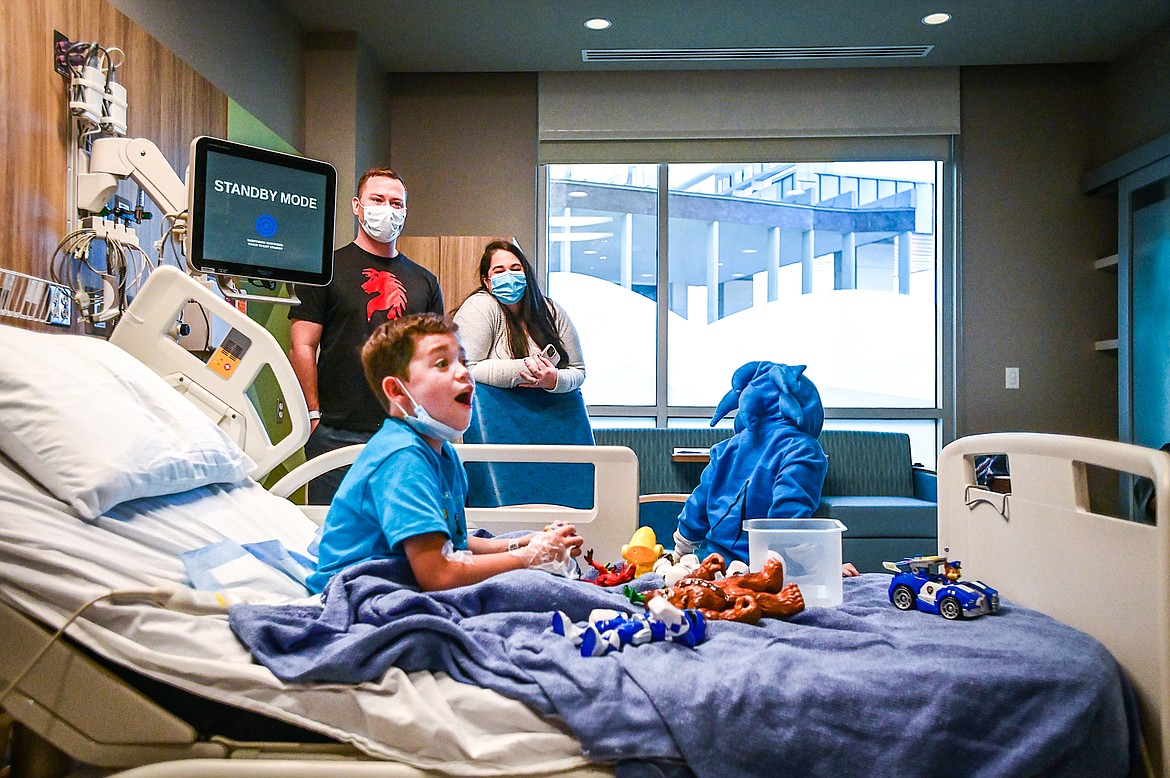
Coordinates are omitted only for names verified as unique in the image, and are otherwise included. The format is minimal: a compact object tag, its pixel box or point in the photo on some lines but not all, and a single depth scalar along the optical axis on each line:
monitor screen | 1.82
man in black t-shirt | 2.89
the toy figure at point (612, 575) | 1.70
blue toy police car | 1.39
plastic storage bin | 1.63
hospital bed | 1.13
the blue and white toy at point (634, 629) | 1.22
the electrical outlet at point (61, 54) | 2.33
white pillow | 1.33
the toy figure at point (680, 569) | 1.63
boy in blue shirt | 1.37
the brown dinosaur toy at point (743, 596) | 1.41
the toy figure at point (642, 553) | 1.78
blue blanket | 1.07
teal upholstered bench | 4.40
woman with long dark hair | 2.77
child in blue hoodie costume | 2.42
